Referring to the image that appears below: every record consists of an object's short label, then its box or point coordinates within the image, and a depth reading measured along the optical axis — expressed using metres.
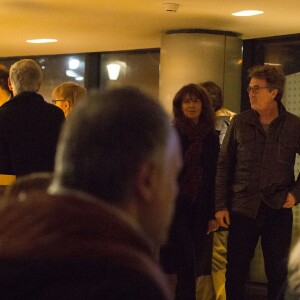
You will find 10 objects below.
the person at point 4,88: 7.70
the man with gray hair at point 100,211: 1.43
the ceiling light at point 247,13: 9.87
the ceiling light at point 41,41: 13.12
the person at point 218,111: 8.39
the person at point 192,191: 7.06
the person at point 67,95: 8.21
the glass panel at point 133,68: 13.75
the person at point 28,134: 6.23
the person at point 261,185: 6.96
